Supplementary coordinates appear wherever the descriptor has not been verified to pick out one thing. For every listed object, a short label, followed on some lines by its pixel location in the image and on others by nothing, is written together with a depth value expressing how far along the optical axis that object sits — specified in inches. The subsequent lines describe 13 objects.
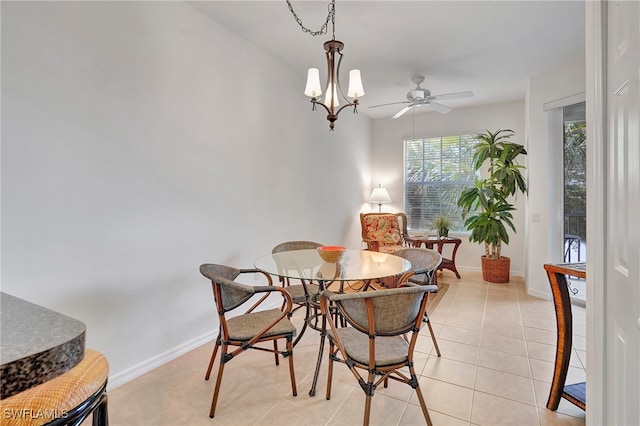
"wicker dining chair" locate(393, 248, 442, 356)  85.7
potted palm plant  166.7
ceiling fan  148.2
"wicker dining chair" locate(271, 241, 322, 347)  95.6
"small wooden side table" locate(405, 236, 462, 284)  184.7
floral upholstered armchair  192.9
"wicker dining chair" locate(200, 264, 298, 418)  70.1
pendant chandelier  82.5
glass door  140.6
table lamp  213.3
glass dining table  76.9
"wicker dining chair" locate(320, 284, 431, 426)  59.4
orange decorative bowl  90.6
